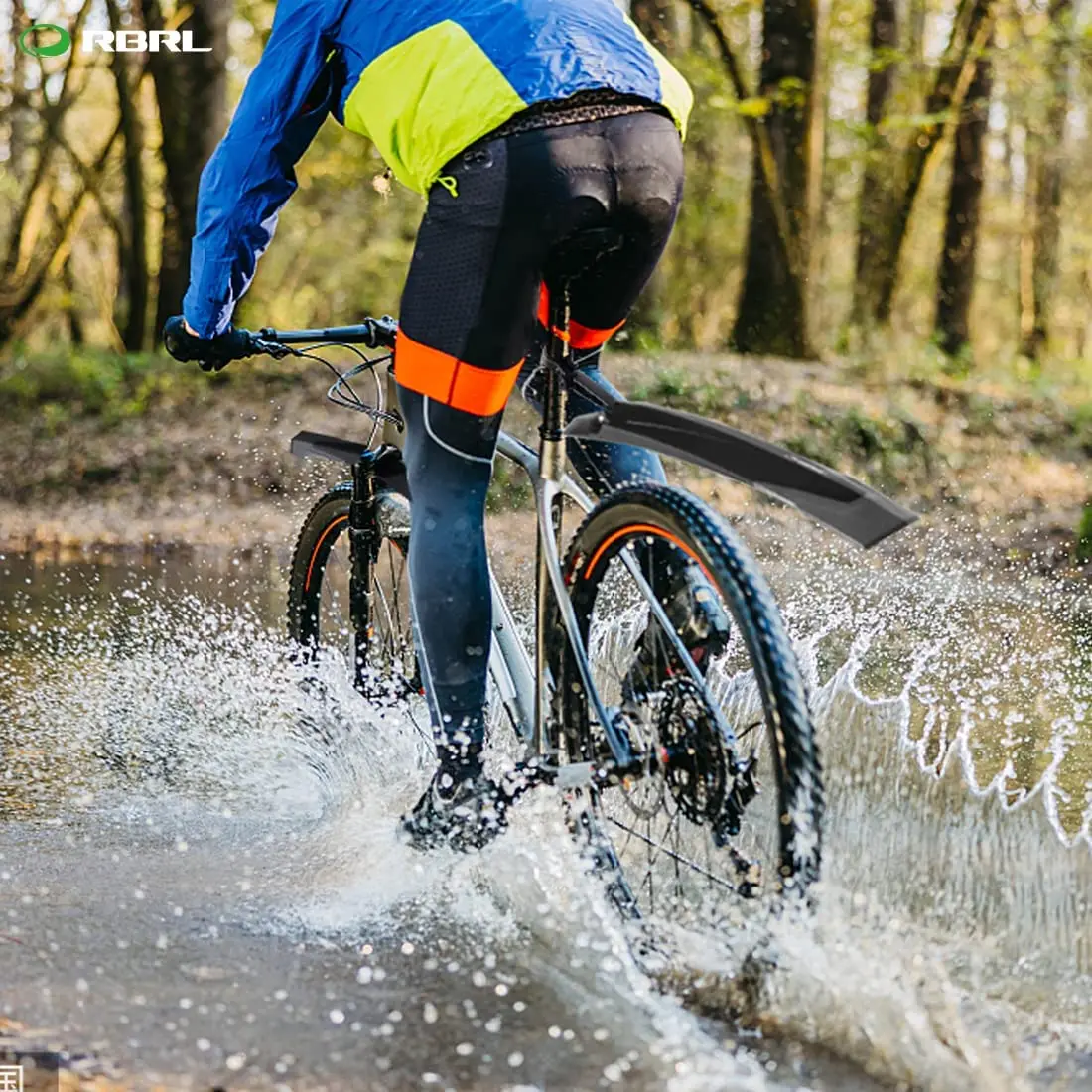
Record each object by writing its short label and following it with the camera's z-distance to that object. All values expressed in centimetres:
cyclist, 290
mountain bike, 261
